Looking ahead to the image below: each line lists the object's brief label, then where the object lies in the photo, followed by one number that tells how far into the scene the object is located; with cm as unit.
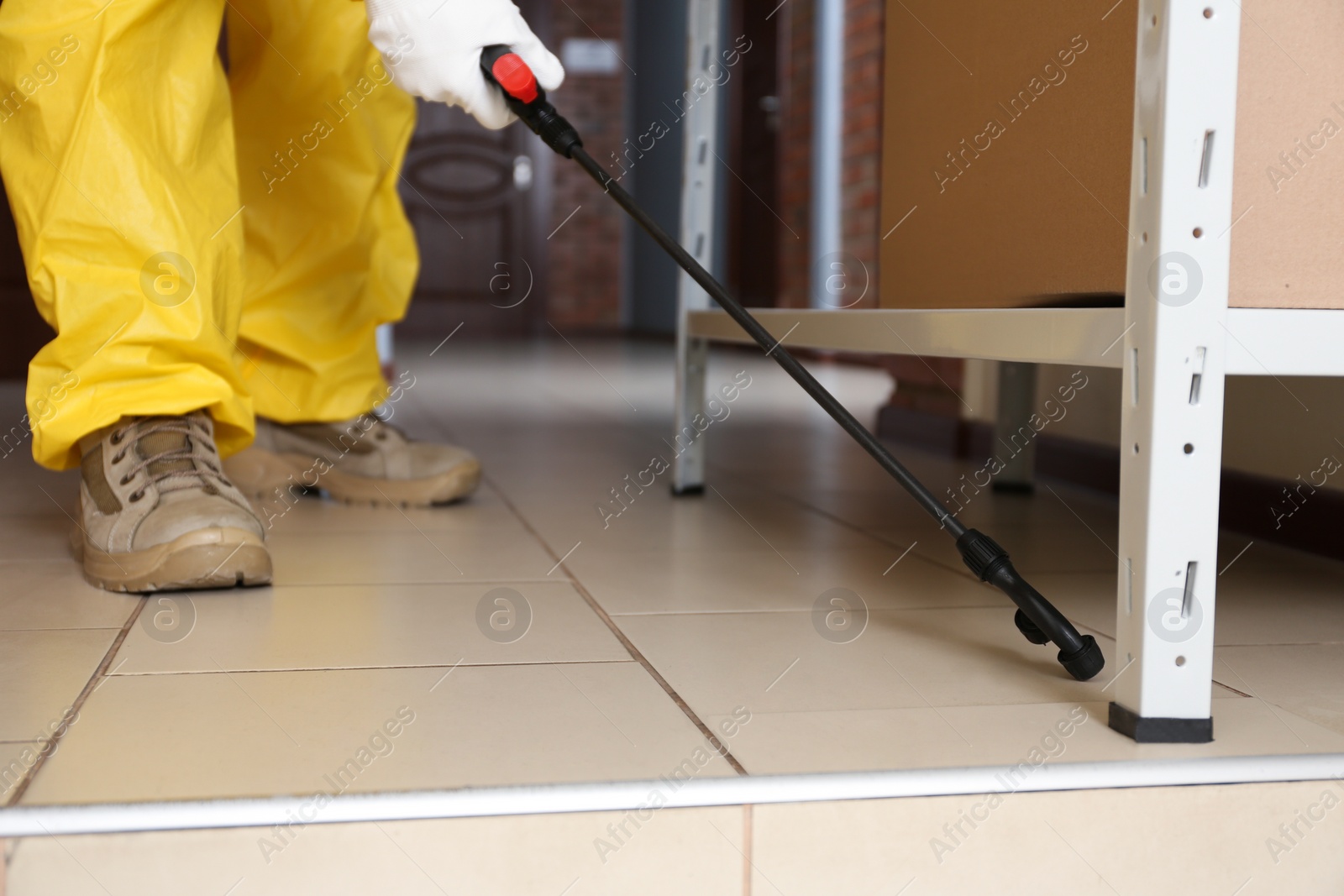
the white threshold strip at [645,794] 56
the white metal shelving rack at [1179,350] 65
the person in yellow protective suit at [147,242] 98
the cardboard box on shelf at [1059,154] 71
